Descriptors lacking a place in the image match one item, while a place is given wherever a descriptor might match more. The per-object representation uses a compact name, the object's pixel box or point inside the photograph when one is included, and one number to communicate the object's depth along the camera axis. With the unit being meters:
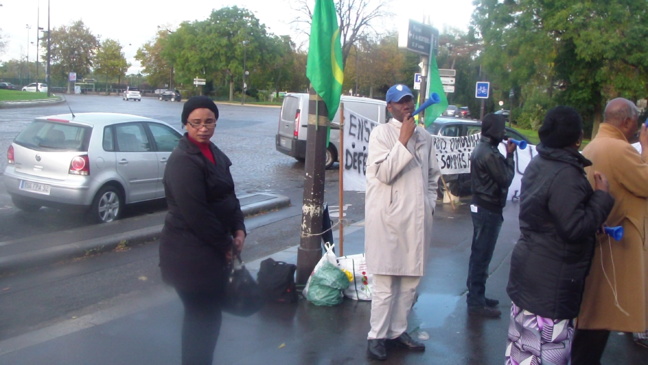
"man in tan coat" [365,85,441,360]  4.07
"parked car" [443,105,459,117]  43.08
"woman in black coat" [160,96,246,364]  3.11
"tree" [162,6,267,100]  78.94
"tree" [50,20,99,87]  88.75
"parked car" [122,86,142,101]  60.29
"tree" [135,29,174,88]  94.81
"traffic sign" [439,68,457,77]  17.06
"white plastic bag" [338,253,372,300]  5.54
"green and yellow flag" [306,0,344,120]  5.46
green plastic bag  5.38
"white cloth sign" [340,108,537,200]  7.49
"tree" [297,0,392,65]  54.55
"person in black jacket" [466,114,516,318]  5.07
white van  16.06
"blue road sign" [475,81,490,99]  21.36
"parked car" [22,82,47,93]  75.16
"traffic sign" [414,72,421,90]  20.08
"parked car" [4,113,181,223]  8.27
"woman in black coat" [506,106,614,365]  3.15
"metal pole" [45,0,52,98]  46.74
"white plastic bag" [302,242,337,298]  5.48
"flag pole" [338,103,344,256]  6.13
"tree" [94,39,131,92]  92.62
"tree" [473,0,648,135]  26.86
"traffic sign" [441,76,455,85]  17.36
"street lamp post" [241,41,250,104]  76.56
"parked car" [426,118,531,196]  12.15
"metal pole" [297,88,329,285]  5.57
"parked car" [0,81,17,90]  79.69
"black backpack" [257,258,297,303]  5.36
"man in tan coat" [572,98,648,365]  3.62
